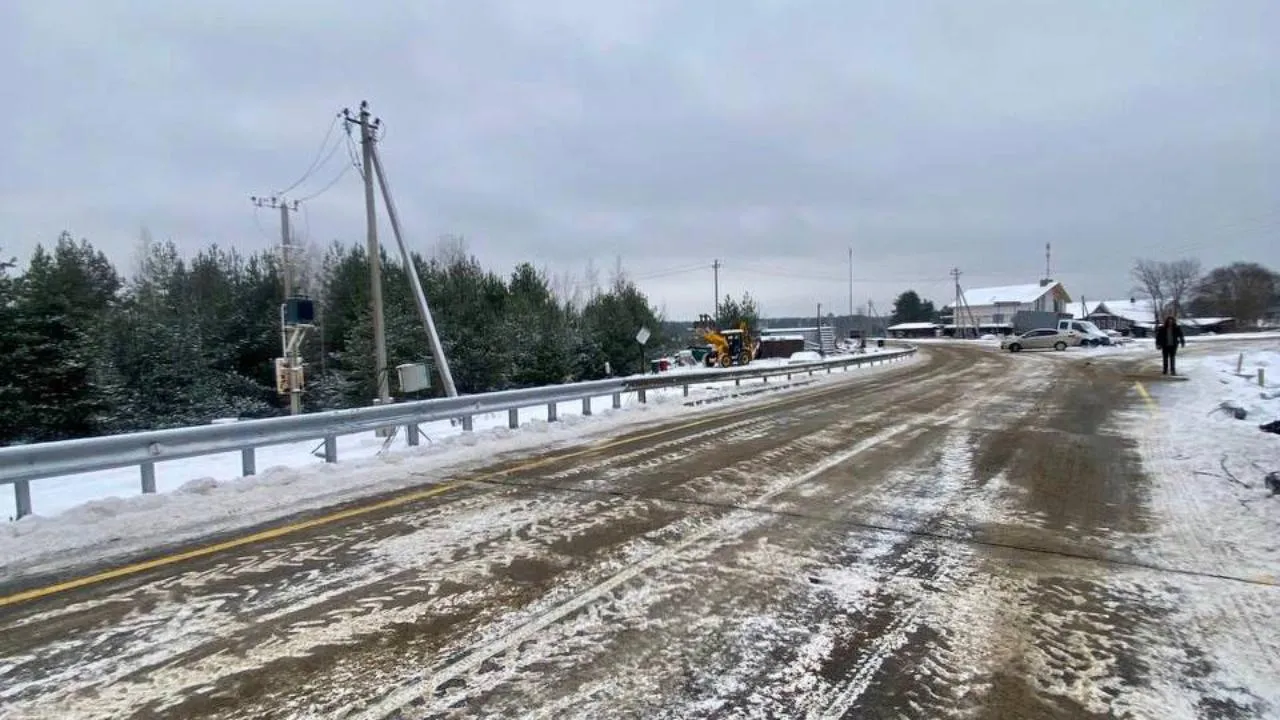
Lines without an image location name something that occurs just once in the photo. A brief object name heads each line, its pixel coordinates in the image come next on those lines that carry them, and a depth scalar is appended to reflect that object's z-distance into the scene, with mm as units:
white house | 97938
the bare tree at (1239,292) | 87188
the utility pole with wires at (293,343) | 14961
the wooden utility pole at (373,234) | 15816
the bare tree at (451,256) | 51438
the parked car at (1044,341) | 45625
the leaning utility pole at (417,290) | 17109
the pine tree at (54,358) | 30156
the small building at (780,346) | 51469
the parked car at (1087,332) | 47500
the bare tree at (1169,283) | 98500
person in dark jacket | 22094
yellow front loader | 36812
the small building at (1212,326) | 79875
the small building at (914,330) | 111250
